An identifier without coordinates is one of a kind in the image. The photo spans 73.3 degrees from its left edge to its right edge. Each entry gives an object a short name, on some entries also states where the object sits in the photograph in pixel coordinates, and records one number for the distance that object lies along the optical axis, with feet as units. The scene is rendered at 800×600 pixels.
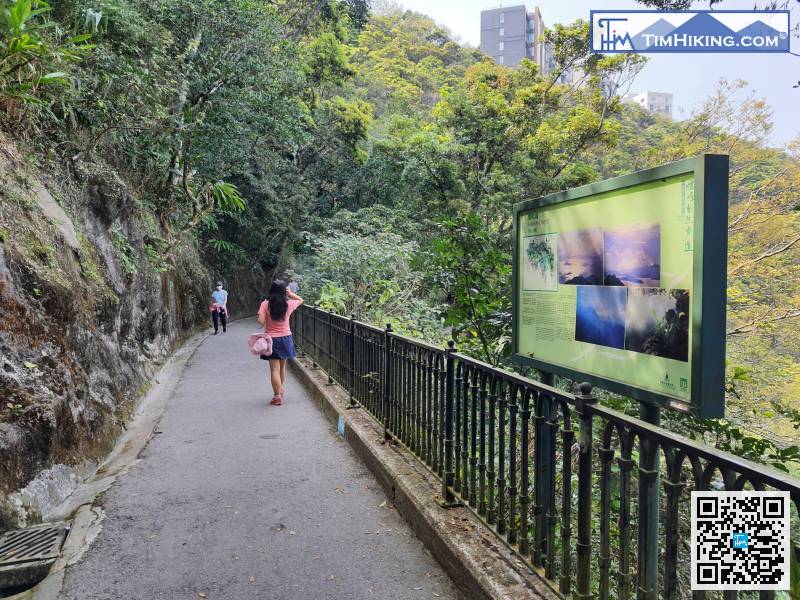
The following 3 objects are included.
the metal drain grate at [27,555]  10.39
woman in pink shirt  25.32
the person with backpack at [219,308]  55.93
